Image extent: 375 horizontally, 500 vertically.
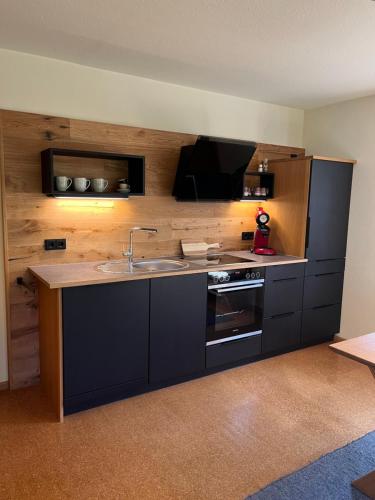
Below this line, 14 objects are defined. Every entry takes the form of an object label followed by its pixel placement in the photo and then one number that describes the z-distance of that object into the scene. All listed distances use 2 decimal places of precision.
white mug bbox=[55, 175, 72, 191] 2.67
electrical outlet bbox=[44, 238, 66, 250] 2.83
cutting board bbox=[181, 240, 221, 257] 3.45
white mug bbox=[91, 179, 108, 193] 2.81
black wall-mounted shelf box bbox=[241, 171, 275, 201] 3.80
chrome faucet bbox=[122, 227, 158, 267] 3.04
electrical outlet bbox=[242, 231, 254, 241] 3.86
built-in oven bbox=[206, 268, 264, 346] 3.04
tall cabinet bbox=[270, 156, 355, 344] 3.54
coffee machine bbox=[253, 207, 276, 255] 3.76
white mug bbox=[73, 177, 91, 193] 2.74
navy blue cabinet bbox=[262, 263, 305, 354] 3.38
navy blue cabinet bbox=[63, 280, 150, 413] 2.44
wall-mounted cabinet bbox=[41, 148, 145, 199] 2.66
